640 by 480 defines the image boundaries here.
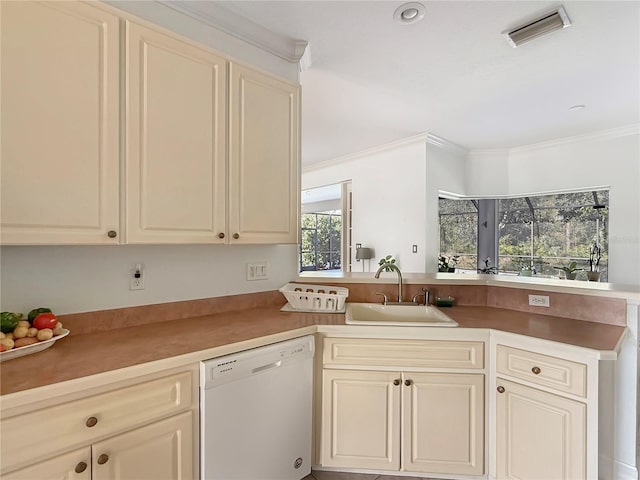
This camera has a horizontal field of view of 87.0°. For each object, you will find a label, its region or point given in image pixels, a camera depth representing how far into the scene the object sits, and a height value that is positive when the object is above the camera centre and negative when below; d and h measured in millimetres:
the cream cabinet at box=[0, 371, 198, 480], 981 -643
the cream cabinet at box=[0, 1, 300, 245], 1221 +453
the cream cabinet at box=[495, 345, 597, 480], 1436 -803
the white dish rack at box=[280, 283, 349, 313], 2055 -377
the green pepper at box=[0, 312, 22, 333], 1251 -311
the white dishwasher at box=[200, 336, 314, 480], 1346 -769
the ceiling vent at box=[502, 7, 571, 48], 1941 +1280
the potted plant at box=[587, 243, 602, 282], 4213 -235
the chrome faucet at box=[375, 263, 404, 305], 2209 -302
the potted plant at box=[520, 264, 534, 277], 4590 -424
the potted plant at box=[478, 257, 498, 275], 4996 -437
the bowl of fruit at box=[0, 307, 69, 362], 1186 -355
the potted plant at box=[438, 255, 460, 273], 4664 -345
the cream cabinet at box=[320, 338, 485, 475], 1706 -856
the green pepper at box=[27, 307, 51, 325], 1361 -303
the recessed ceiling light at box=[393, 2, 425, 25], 1867 +1292
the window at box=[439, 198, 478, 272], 5102 +127
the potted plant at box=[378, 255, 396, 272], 4520 -267
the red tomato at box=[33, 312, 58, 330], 1316 -327
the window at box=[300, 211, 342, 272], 9375 -29
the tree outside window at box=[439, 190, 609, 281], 4324 +112
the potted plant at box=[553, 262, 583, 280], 4297 -397
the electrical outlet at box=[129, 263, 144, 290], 1715 -204
